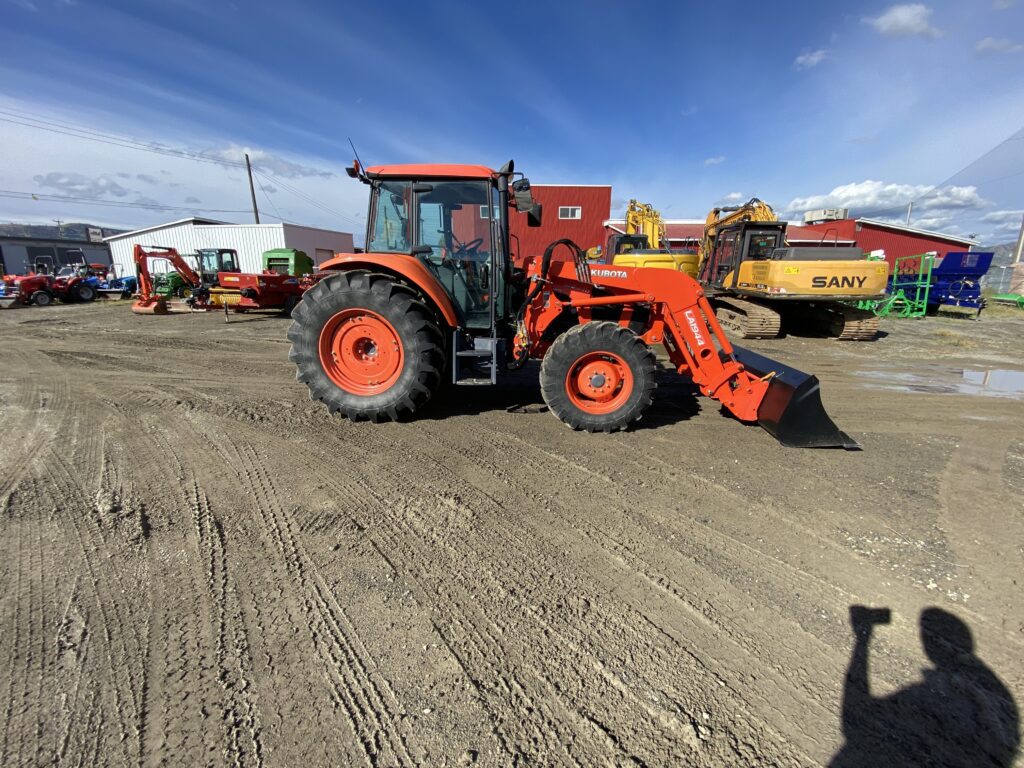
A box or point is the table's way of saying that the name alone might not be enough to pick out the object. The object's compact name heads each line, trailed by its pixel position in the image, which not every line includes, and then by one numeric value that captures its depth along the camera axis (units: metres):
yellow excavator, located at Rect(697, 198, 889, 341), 9.59
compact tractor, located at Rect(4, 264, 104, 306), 18.45
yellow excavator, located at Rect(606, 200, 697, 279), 10.77
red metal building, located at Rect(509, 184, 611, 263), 27.77
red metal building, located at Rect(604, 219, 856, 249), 27.40
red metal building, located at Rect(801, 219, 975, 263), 28.86
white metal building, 30.50
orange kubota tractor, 4.47
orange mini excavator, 14.95
